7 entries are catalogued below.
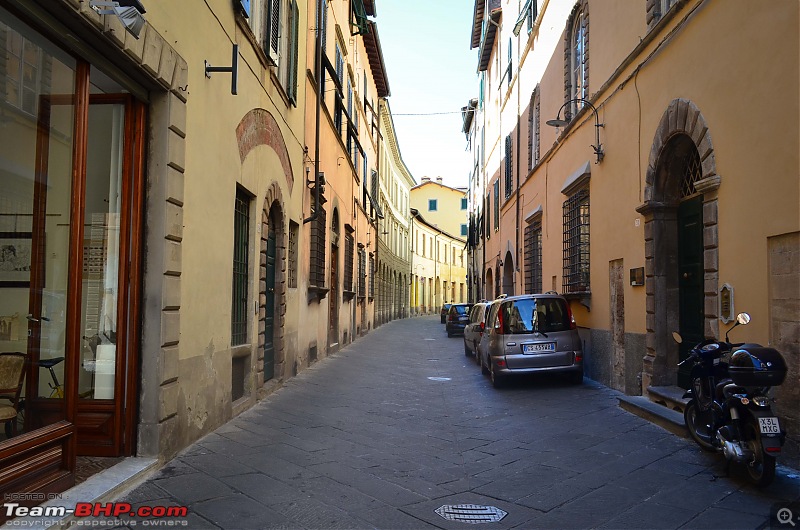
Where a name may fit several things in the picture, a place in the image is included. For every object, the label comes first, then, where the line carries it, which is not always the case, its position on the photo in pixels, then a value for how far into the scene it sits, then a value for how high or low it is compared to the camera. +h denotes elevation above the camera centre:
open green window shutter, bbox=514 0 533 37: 16.65 +7.73
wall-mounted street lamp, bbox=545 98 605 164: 10.27 +2.53
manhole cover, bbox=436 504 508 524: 4.20 -1.43
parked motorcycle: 4.48 -0.78
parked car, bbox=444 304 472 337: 24.56 -0.72
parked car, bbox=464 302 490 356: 13.65 -0.61
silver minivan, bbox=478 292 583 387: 10.08 -0.63
